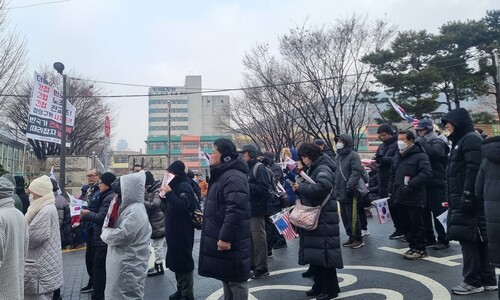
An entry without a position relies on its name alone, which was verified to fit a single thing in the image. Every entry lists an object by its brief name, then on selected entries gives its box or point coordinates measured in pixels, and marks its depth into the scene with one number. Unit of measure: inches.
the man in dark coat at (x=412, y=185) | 248.8
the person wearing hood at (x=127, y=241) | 176.2
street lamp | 536.7
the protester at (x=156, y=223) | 271.6
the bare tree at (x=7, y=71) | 537.6
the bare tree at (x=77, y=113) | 1010.6
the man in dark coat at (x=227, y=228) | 161.6
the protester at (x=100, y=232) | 210.1
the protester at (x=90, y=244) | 234.7
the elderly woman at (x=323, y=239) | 193.0
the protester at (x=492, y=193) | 145.4
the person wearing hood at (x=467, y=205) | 185.3
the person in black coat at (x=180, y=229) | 203.5
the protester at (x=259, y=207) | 248.2
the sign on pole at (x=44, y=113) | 444.8
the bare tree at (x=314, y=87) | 768.9
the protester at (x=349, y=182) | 289.1
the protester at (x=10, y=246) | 129.1
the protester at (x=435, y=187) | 276.5
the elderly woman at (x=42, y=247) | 176.7
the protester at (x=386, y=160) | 303.0
